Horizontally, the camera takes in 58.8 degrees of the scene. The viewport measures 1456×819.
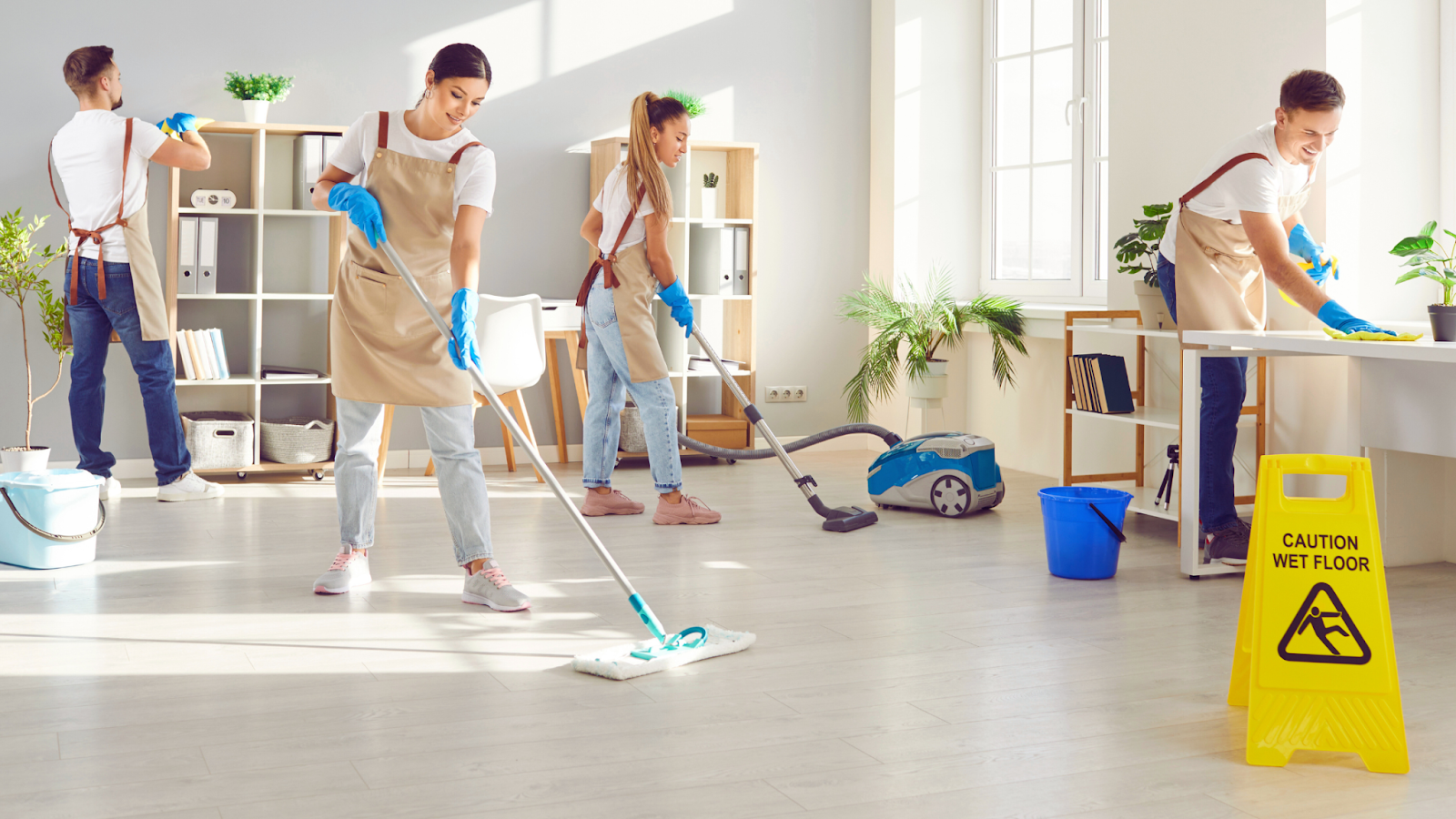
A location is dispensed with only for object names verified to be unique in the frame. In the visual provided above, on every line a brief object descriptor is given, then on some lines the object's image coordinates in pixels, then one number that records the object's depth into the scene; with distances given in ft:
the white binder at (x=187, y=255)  16.12
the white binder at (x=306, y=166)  16.44
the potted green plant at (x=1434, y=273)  9.86
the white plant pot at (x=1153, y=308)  13.37
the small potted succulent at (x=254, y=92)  16.49
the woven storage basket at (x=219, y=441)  16.07
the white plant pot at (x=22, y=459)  15.05
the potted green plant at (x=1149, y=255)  13.38
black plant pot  9.85
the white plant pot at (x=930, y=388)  18.12
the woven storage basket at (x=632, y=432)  18.22
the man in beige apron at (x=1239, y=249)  10.77
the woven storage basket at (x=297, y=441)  16.62
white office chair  15.25
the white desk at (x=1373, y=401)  10.64
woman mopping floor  9.32
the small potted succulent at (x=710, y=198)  19.04
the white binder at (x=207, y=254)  16.25
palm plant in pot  17.80
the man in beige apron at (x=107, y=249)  14.30
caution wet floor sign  6.66
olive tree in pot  15.05
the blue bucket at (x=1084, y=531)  10.97
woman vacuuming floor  12.98
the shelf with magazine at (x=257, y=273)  16.31
